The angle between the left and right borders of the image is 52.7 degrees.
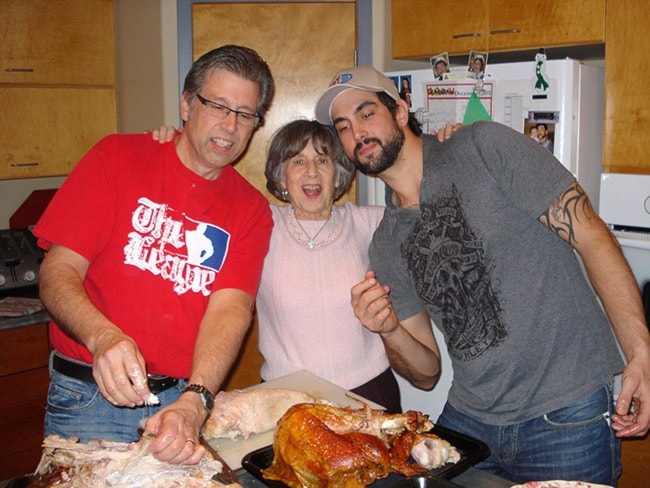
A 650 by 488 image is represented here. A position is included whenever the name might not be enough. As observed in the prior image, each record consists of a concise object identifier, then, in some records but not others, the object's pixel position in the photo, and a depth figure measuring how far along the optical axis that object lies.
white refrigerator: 2.49
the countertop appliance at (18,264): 3.04
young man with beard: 1.62
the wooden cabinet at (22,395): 2.87
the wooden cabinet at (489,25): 2.61
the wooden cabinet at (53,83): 3.13
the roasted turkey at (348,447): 1.27
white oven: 2.41
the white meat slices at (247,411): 1.53
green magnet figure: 2.50
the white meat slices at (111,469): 1.16
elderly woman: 2.10
